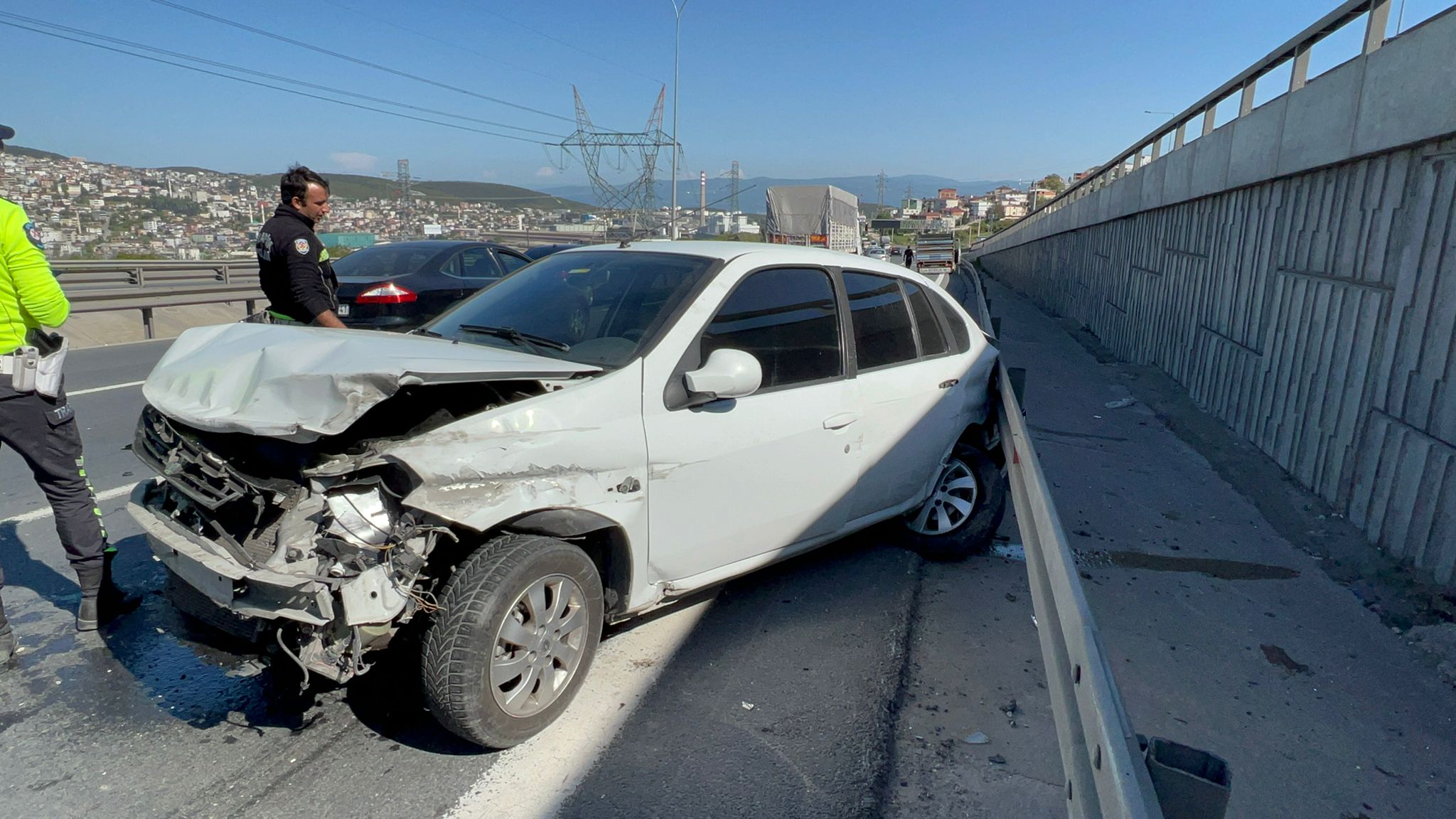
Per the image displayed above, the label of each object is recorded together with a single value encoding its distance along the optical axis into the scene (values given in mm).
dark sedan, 9562
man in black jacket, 5508
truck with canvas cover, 31641
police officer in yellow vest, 3609
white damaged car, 2777
